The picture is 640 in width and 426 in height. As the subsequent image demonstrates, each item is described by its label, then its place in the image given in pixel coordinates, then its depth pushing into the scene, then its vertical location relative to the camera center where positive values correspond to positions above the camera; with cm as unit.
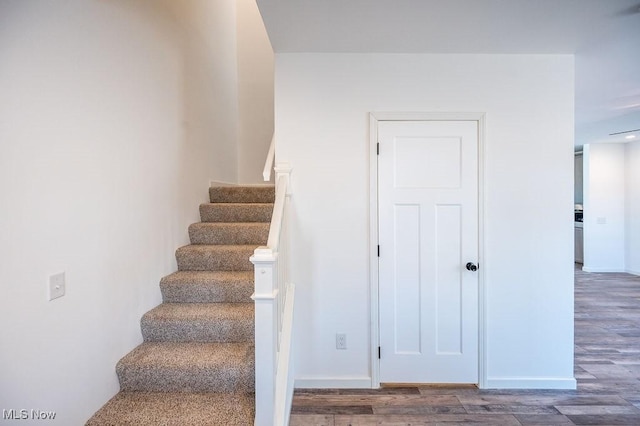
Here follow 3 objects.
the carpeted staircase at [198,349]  172 -85
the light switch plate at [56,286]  145 -34
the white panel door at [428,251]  248 -31
